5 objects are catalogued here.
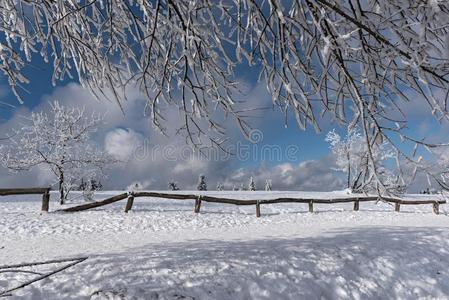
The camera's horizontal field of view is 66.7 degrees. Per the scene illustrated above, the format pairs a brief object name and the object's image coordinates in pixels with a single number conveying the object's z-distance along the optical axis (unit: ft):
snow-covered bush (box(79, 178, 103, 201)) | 62.13
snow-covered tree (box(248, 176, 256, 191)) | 221.66
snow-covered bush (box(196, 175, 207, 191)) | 213.25
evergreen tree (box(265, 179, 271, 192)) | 204.01
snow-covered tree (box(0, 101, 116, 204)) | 64.75
